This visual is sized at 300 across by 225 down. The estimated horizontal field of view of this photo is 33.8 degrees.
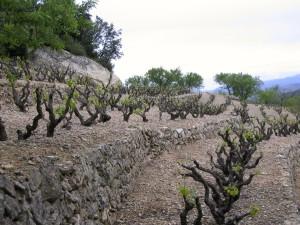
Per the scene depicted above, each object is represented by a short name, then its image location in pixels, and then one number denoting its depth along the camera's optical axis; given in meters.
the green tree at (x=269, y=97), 92.06
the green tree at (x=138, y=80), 72.12
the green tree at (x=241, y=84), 90.31
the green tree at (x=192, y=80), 83.75
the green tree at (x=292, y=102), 89.44
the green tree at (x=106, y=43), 54.03
